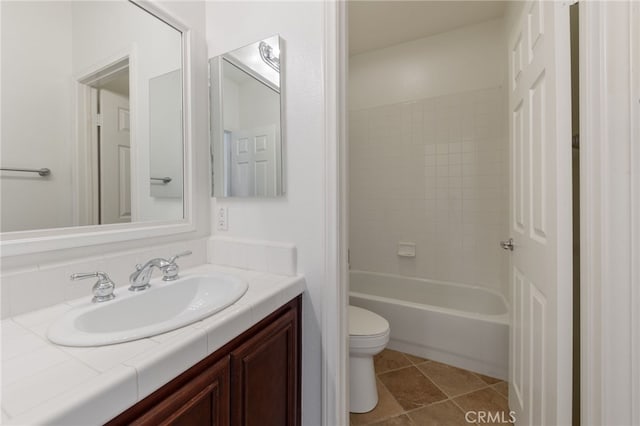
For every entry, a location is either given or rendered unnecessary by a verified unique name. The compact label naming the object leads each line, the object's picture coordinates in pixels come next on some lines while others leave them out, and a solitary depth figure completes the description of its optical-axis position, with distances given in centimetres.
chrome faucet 90
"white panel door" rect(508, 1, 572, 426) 79
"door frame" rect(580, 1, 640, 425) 64
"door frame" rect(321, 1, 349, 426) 104
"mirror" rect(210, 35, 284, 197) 115
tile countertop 41
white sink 59
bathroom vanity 56
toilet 142
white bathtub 171
